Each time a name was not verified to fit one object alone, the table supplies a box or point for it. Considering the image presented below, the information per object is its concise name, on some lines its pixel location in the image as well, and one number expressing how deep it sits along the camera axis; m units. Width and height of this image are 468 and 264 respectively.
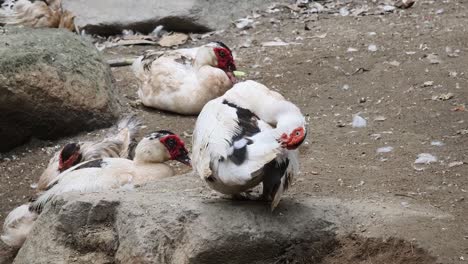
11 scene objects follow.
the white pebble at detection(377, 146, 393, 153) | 11.64
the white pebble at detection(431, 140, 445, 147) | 11.53
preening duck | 7.91
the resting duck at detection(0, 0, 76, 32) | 16.59
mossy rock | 14.01
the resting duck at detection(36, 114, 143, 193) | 12.63
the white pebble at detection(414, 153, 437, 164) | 10.92
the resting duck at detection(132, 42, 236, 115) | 15.06
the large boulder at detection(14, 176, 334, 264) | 8.59
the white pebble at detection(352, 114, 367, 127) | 13.04
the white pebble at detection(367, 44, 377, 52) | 16.72
